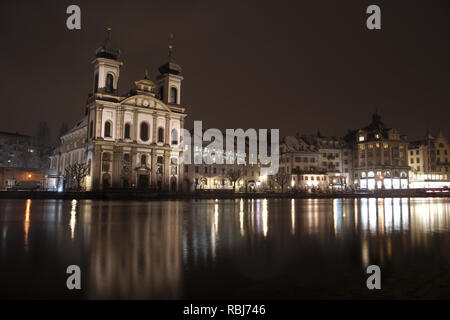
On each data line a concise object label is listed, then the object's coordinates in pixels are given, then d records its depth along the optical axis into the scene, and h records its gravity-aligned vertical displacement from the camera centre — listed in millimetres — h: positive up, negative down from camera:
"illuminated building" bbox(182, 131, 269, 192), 77188 +3775
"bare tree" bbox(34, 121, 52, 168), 118562 +15616
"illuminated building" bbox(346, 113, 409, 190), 98500 +8663
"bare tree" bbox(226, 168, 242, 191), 71438 +3306
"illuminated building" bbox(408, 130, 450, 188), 105912 +8531
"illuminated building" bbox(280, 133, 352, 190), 89188 +7572
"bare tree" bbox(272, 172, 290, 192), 81188 +2906
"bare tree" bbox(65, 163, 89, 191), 60281 +2668
